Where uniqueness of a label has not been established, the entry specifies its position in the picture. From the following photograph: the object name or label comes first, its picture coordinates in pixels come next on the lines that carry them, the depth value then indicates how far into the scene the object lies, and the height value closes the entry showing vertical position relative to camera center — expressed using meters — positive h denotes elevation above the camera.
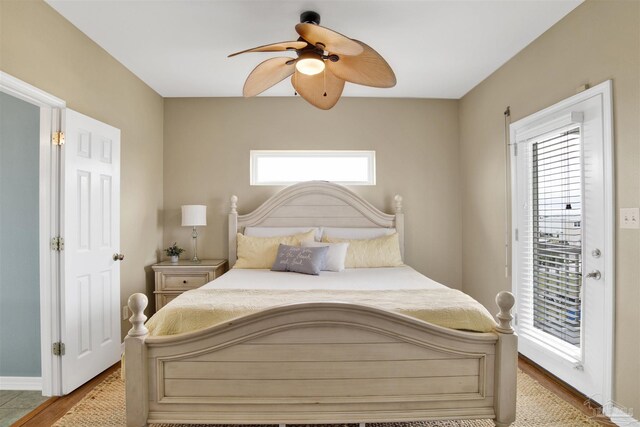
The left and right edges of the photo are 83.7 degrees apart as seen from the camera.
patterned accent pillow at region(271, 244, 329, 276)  3.09 -0.41
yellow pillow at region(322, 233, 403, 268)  3.48 -0.39
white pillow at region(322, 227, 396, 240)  3.81 -0.22
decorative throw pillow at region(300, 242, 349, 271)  3.27 -0.39
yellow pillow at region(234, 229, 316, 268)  3.48 -0.34
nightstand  3.54 -0.64
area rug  2.12 -1.25
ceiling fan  1.97 +0.92
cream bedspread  1.86 -0.50
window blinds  2.41 -0.20
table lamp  3.75 -0.02
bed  1.78 -0.79
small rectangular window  4.16 +0.54
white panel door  2.42 -0.25
